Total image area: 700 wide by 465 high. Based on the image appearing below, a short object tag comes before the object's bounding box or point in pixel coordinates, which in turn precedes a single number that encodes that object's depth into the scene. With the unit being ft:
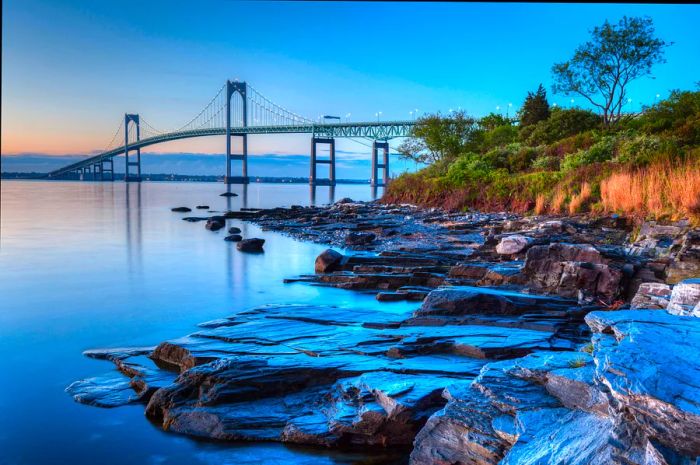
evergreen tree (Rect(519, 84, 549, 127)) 114.01
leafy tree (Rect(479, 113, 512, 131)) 122.39
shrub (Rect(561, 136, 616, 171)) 58.85
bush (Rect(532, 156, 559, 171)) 66.35
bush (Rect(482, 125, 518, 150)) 104.47
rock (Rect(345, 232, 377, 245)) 49.32
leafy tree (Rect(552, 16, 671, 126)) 91.91
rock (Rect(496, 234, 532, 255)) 31.68
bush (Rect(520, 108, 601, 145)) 92.73
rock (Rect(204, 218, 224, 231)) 72.16
